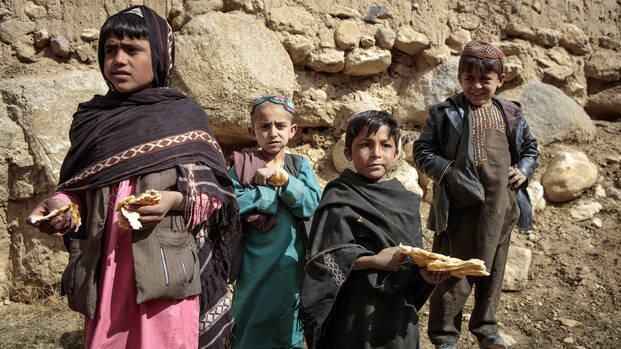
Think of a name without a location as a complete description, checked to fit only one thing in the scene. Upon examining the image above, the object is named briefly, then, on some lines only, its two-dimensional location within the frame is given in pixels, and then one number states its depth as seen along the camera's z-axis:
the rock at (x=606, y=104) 5.61
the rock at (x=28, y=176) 3.45
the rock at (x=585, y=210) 4.47
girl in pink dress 1.69
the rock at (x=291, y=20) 4.25
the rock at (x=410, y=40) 4.67
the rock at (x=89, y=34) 3.84
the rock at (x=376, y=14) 4.58
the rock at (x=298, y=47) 4.27
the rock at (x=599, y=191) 4.62
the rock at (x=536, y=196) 4.50
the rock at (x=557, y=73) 5.36
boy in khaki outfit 2.67
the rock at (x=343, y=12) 4.46
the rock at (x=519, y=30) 5.25
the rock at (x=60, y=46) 3.79
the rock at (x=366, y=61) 4.50
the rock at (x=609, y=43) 5.70
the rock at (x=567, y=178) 4.57
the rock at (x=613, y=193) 4.58
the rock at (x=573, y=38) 5.47
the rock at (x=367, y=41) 4.52
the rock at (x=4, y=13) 3.72
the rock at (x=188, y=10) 4.01
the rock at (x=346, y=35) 4.44
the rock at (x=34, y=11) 3.79
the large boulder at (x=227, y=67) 3.85
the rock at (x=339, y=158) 4.44
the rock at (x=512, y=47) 5.19
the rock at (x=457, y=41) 5.00
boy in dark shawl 1.99
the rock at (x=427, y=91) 4.79
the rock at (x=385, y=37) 4.58
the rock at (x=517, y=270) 3.88
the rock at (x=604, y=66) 5.60
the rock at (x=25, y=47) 3.74
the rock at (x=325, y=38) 4.41
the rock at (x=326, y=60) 4.38
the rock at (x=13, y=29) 3.70
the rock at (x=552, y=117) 5.03
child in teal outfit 2.35
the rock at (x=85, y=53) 3.86
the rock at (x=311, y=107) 4.47
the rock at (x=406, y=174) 4.42
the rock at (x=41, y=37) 3.78
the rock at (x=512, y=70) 5.15
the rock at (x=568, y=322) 3.38
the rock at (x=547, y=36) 5.32
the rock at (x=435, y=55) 4.81
